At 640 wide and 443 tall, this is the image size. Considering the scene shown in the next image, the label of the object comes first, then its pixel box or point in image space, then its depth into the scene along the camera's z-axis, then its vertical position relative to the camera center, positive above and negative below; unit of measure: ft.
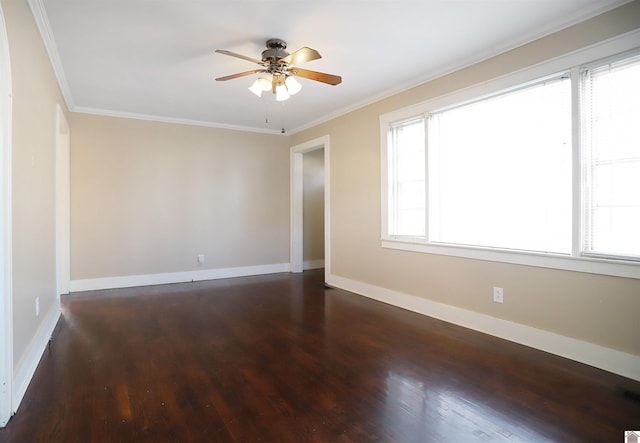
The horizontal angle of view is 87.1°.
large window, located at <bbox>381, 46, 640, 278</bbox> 7.64 +1.32
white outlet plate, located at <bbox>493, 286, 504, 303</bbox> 9.77 -2.31
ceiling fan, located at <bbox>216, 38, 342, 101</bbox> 8.87 +4.10
